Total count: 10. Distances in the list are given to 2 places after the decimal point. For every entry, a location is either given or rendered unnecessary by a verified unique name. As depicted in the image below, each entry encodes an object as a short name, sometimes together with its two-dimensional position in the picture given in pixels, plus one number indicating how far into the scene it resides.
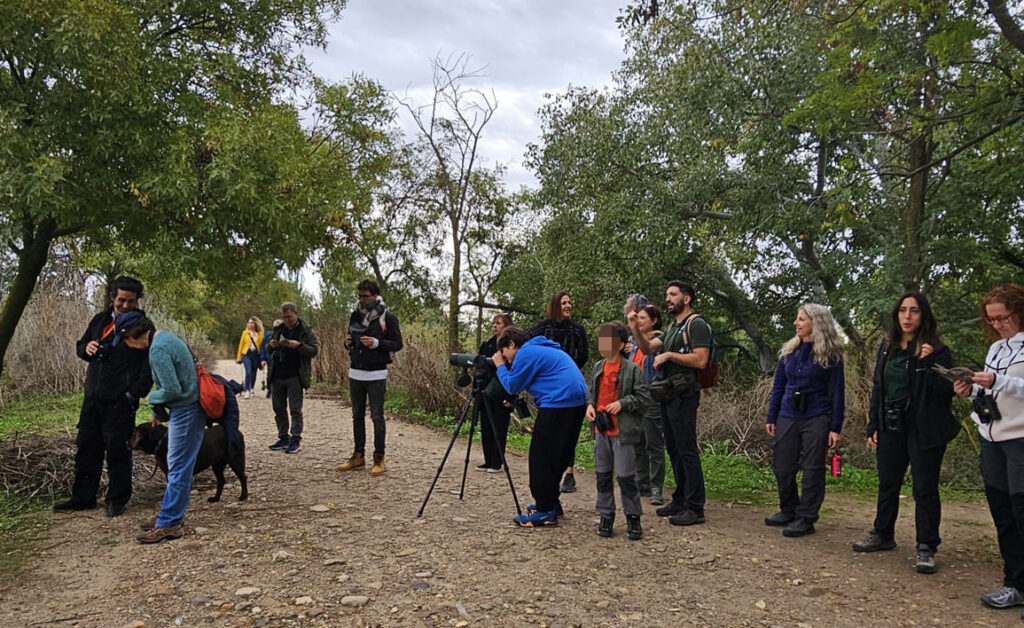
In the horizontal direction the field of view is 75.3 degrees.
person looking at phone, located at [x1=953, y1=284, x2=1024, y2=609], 3.72
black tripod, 5.81
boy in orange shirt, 4.91
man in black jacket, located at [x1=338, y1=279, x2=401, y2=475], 7.03
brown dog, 5.44
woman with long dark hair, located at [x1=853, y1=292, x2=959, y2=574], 4.36
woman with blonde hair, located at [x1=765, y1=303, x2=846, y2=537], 5.06
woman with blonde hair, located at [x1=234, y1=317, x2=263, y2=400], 14.41
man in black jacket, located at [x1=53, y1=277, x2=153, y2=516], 5.43
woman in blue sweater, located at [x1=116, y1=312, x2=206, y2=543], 4.81
